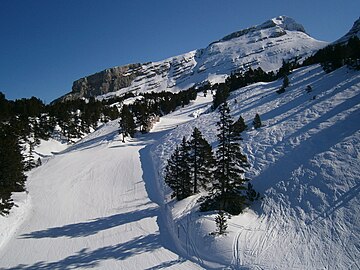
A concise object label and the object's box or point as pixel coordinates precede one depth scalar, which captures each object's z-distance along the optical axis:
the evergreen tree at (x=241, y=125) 31.66
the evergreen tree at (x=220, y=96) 57.66
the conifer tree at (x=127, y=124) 59.75
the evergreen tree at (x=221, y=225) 15.74
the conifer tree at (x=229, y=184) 18.15
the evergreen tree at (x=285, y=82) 43.88
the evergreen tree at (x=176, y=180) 23.04
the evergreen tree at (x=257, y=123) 30.89
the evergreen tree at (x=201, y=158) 23.09
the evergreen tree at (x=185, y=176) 22.64
